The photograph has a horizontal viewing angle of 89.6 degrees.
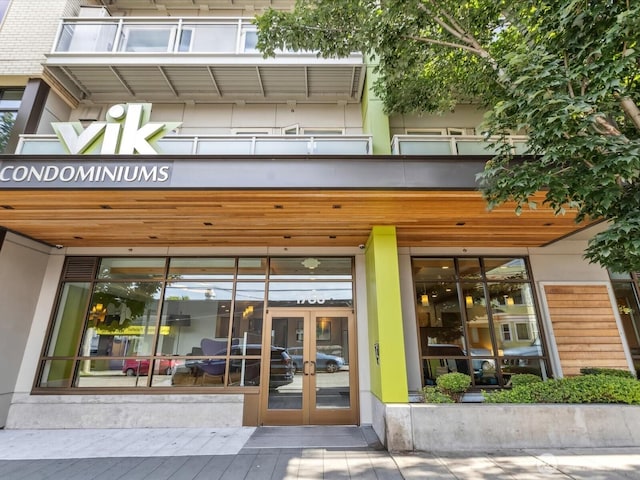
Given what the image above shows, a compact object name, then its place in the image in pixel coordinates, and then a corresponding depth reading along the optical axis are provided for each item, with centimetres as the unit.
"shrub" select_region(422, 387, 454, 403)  561
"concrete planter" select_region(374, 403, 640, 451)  521
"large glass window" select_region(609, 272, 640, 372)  772
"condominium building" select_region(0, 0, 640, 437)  609
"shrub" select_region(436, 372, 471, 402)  583
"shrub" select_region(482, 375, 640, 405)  550
